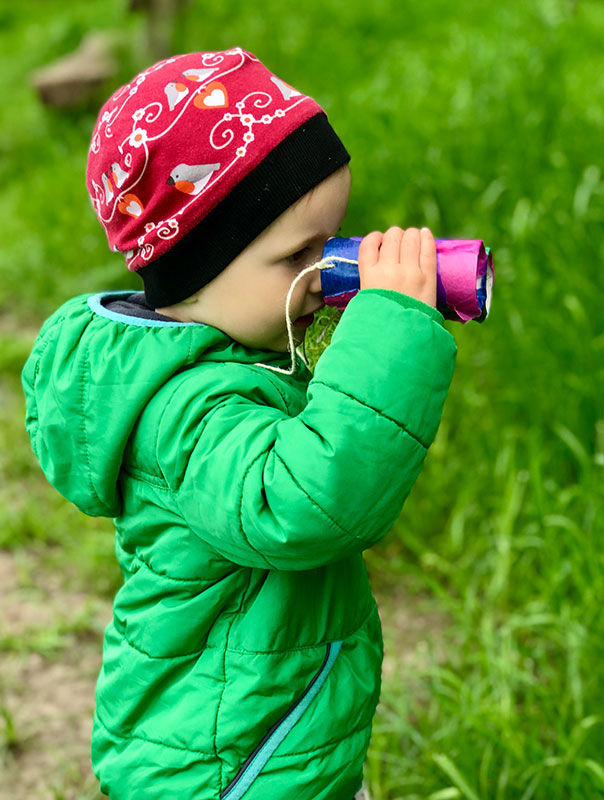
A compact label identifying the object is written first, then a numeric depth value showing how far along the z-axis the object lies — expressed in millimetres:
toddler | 1037
